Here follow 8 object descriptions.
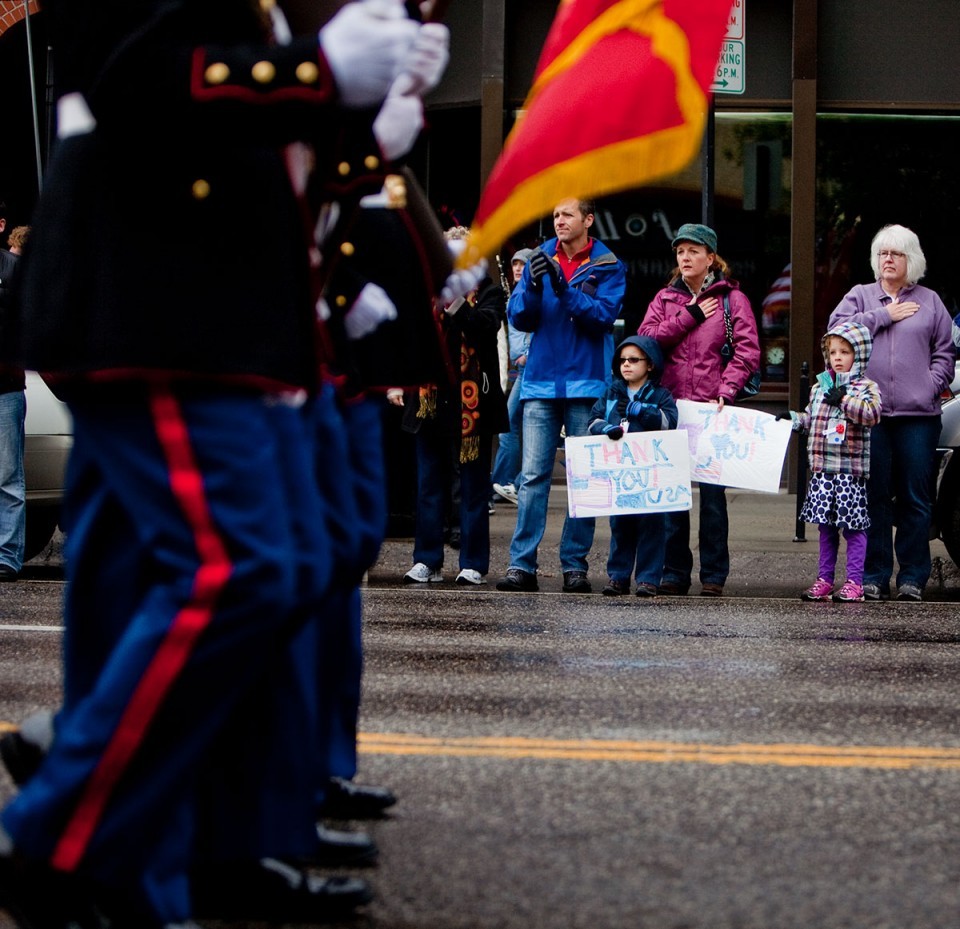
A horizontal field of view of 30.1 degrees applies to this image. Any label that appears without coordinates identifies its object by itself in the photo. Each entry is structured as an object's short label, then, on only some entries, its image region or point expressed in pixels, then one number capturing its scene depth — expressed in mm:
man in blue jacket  9156
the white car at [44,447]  10031
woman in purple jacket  9195
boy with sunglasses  9164
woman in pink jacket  9250
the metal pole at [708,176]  12484
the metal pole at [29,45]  14694
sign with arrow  12328
